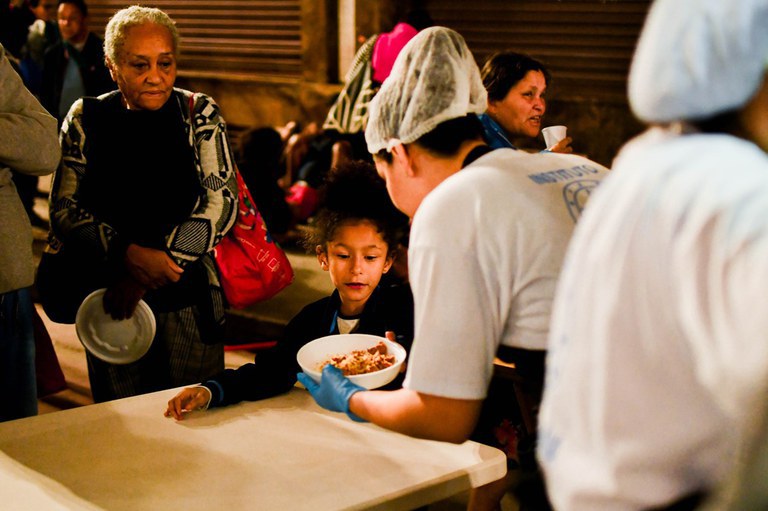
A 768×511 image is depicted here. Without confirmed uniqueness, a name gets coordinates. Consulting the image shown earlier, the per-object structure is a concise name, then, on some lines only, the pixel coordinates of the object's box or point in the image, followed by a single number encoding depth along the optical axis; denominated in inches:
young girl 106.6
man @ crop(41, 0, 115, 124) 237.9
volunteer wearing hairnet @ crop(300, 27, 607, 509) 63.5
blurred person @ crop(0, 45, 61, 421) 106.6
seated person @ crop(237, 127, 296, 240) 214.4
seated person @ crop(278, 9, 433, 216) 206.2
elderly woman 116.1
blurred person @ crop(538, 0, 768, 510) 38.5
